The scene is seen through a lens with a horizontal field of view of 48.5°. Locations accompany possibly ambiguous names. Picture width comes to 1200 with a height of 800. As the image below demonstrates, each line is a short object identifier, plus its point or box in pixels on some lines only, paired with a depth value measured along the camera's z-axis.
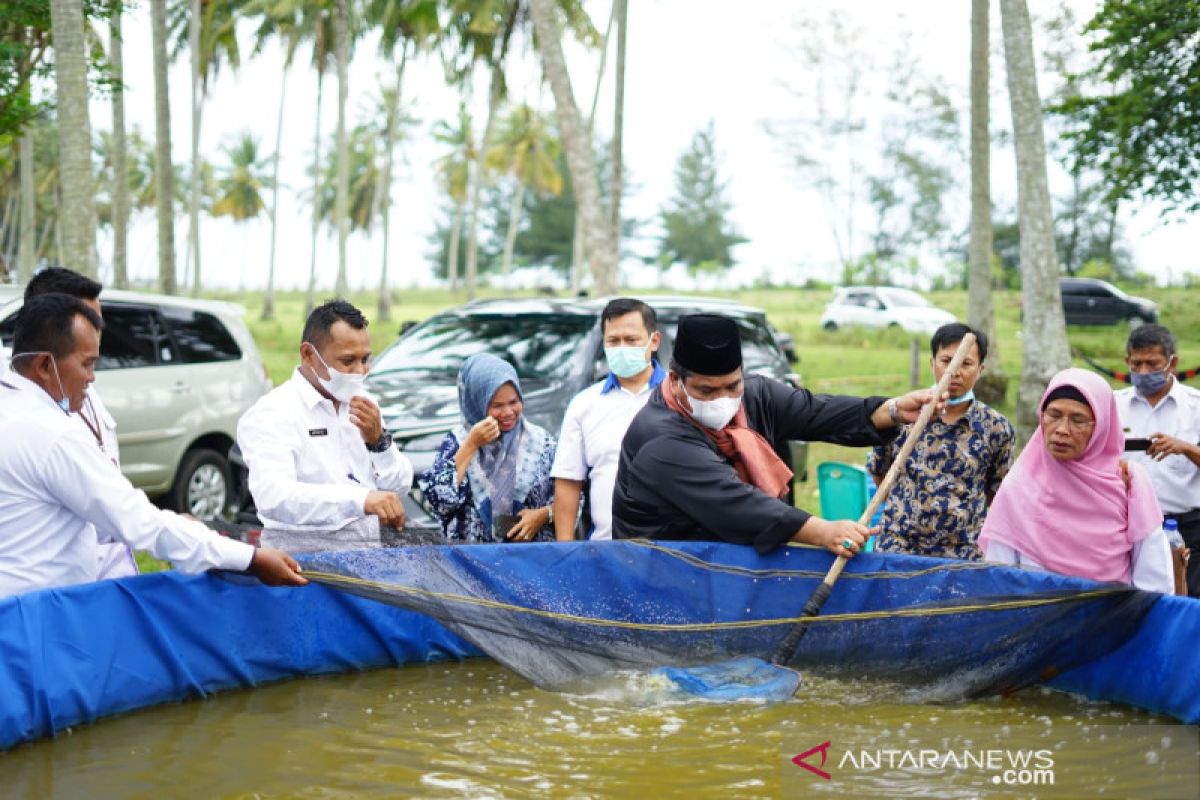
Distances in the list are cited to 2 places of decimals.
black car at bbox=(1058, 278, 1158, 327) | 29.67
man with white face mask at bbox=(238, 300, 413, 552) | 5.23
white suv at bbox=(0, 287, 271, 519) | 9.78
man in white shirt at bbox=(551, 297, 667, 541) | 6.01
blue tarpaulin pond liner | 4.68
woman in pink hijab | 4.84
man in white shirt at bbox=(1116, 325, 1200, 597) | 5.95
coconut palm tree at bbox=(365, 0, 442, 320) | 32.09
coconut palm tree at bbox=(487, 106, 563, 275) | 52.19
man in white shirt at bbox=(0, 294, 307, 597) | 4.37
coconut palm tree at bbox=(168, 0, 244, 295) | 31.91
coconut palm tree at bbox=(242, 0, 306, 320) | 32.31
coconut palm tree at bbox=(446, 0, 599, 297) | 29.48
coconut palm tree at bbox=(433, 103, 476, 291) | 56.00
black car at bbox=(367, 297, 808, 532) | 8.09
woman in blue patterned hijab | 5.89
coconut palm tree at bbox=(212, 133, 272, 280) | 61.47
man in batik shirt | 5.78
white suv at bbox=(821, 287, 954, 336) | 31.89
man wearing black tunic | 5.02
